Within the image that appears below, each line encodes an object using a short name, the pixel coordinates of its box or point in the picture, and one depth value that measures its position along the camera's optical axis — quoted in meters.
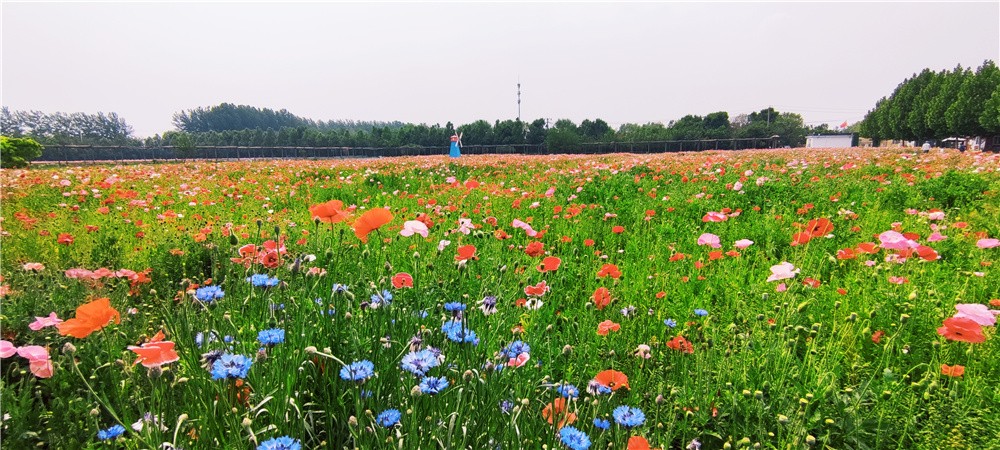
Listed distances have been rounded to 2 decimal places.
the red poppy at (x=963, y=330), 1.40
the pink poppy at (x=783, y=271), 1.87
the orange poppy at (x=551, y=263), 1.98
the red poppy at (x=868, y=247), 2.38
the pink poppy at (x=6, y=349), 1.39
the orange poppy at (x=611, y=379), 1.37
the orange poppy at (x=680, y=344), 1.87
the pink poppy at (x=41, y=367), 1.45
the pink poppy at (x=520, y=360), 1.49
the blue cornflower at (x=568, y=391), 1.25
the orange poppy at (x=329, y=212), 1.69
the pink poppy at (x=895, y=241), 2.04
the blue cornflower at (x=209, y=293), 1.42
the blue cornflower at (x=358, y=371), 1.16
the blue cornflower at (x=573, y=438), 1.03
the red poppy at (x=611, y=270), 2.08
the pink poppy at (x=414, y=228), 1.87
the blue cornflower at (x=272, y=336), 1.26
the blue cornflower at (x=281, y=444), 1.00
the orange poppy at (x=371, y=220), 1.64
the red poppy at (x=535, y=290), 1.80
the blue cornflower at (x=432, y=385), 1.18
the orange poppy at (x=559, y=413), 1.31
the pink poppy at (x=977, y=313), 1.42
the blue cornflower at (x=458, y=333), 1.34
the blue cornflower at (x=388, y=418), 1.14
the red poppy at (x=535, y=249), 2.23
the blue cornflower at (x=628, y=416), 1.16
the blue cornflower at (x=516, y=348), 1.47
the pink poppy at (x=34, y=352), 1.40
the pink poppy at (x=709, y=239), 2.60
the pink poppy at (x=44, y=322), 1.55
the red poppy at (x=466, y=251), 1.84
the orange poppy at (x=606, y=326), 1.76
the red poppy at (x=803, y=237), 2.24
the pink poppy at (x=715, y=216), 3.00
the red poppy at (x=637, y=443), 1.11
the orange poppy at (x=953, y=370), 1.62
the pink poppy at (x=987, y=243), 2.48
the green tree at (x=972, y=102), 33.97
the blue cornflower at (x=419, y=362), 1.18
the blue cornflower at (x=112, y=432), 1.21
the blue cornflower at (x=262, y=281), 1.48
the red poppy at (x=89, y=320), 1.14
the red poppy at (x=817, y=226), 2.25
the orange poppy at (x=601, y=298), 2.03
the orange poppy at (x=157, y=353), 1.07
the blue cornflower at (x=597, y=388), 1.33
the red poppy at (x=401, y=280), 1.81
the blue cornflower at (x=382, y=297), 1.59
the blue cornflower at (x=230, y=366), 1.10
